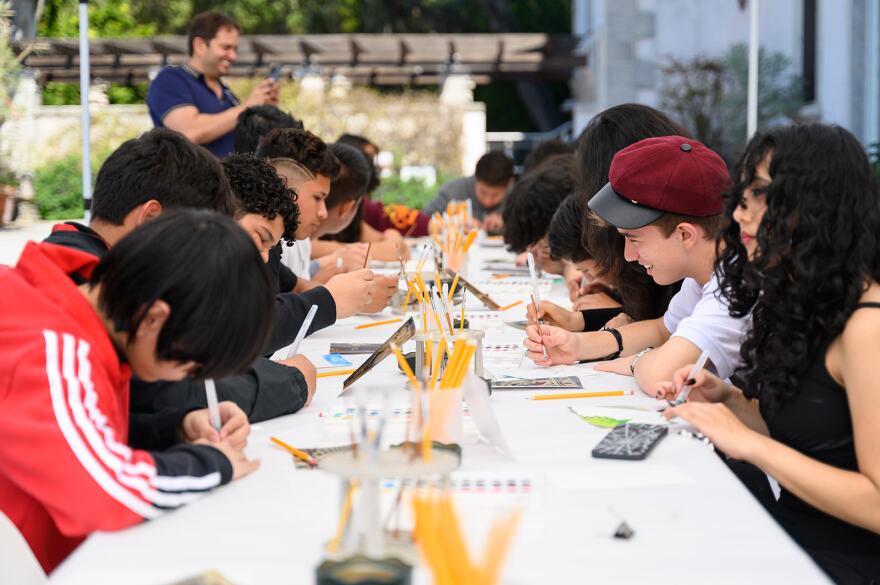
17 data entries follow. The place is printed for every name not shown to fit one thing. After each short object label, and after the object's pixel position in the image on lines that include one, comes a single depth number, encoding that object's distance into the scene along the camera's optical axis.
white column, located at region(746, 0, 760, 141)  7.02
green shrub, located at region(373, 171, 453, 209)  13.78
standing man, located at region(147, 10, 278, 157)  5.17
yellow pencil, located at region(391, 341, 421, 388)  1.95
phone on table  1.73
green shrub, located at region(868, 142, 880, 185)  8.16
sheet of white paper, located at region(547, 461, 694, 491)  1.59
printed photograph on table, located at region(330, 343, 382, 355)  2.84
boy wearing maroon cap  2.33
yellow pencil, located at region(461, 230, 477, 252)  4.14
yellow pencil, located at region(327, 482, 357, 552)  1.23
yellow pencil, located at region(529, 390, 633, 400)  2.21
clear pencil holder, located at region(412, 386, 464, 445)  1.67
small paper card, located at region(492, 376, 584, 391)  2.32
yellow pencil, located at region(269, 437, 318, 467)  1.70
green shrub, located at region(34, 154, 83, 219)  12.83
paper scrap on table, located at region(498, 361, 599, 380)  2.49
